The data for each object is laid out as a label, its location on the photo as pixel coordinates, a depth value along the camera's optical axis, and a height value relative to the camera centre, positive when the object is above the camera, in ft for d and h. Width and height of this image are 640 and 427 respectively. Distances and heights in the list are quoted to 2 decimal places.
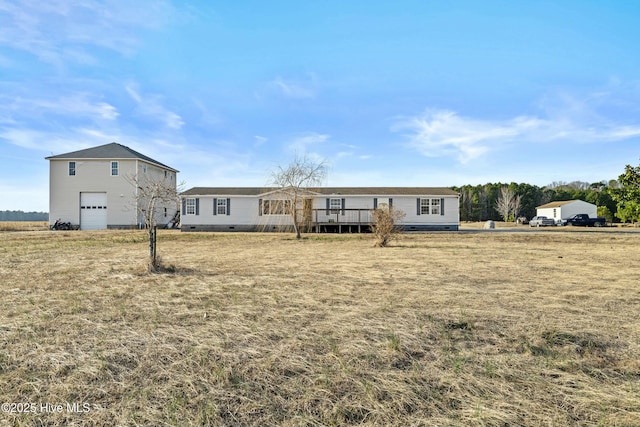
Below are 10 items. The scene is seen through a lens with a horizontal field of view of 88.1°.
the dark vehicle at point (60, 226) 83.92 -2.20
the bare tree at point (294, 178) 69.31 +8.14
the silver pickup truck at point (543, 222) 117.60 -2.24
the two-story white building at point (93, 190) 87.71 +7.26
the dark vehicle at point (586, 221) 113.74 -1.86
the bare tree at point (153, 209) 24.73 +0.61
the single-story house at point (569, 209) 133.69 +2.73
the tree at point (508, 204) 152.66 +5.64
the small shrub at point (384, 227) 46.42 -1.51
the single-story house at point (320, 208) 82.02 +2.07
